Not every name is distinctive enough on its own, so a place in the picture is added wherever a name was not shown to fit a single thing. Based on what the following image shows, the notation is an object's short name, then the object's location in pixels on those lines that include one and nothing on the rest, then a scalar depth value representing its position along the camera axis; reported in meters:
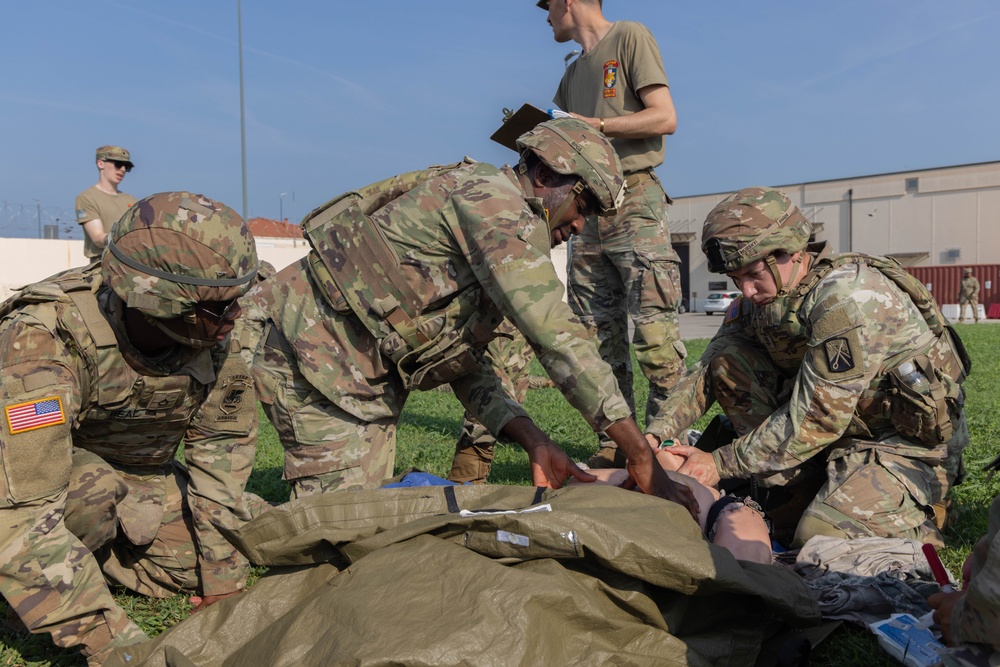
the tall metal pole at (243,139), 18.18
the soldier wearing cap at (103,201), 8.60
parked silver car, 40.62
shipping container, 40.59
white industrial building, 42.56
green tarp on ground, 2.24
